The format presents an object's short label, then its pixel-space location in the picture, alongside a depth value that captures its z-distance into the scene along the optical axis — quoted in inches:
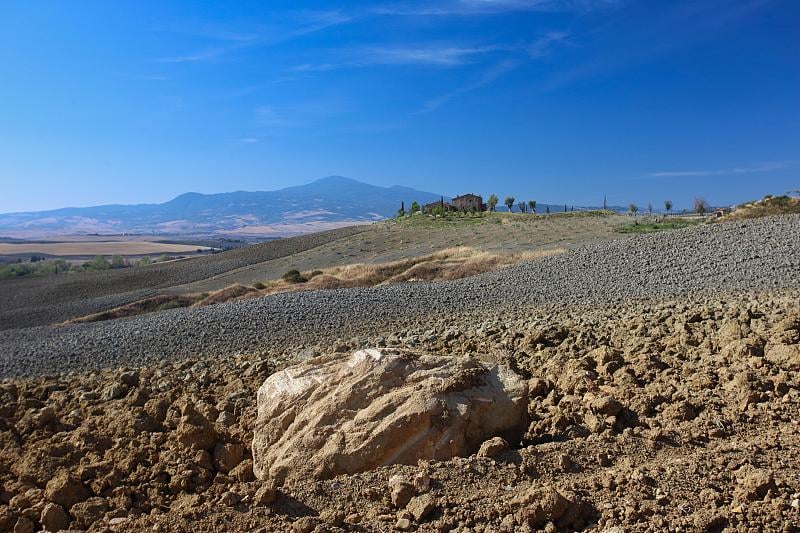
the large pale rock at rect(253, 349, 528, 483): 212.4
